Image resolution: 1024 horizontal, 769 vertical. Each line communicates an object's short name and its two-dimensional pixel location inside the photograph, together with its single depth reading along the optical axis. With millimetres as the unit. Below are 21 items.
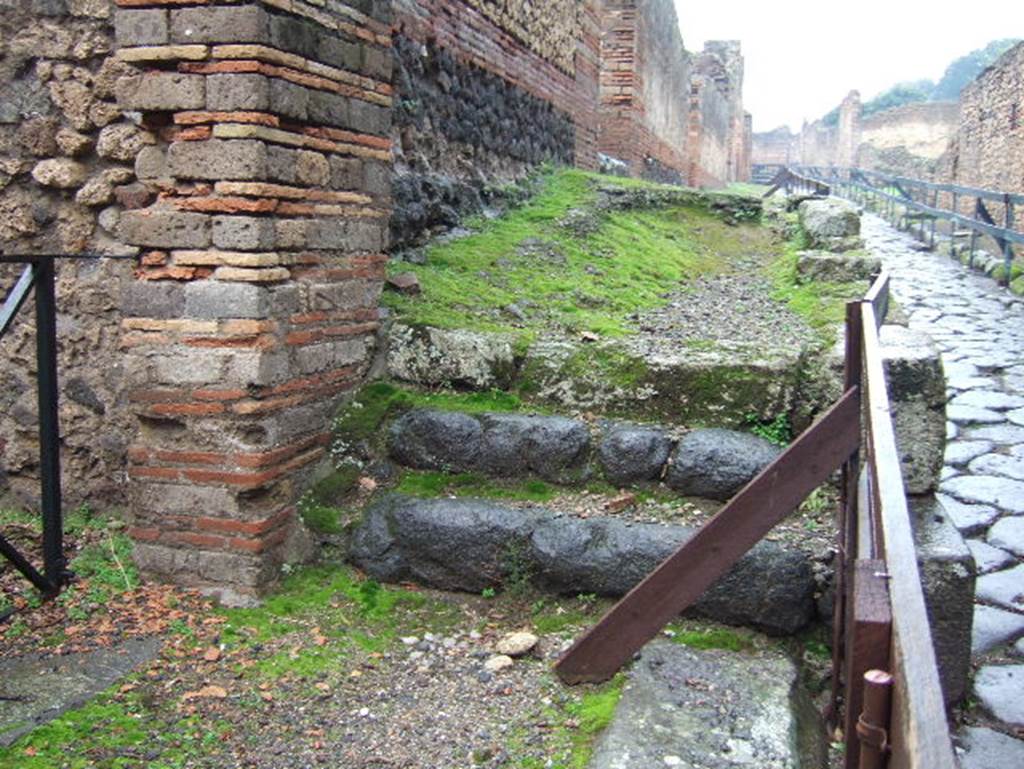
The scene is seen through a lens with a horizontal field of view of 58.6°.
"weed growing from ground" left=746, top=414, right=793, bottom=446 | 3824
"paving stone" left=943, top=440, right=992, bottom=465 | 5004
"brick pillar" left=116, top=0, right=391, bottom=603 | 3359
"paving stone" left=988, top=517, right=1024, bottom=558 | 3984
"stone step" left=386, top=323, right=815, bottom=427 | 3906
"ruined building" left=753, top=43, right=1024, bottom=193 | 15359
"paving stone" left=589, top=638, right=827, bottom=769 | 2506
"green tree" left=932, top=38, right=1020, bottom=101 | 55969
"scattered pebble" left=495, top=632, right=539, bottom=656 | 3170
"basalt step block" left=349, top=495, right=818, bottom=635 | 3176
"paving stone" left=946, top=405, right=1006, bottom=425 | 5566
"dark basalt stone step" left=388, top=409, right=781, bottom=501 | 3631
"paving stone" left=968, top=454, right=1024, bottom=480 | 4770
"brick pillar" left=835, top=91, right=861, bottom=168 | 35375
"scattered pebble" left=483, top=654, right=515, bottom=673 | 3104
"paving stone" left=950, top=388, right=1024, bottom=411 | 5812
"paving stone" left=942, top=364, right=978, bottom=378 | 6596
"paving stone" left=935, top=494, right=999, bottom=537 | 4172
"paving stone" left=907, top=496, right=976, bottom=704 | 2891
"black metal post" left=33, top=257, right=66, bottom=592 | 3396
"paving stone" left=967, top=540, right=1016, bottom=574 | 3846
